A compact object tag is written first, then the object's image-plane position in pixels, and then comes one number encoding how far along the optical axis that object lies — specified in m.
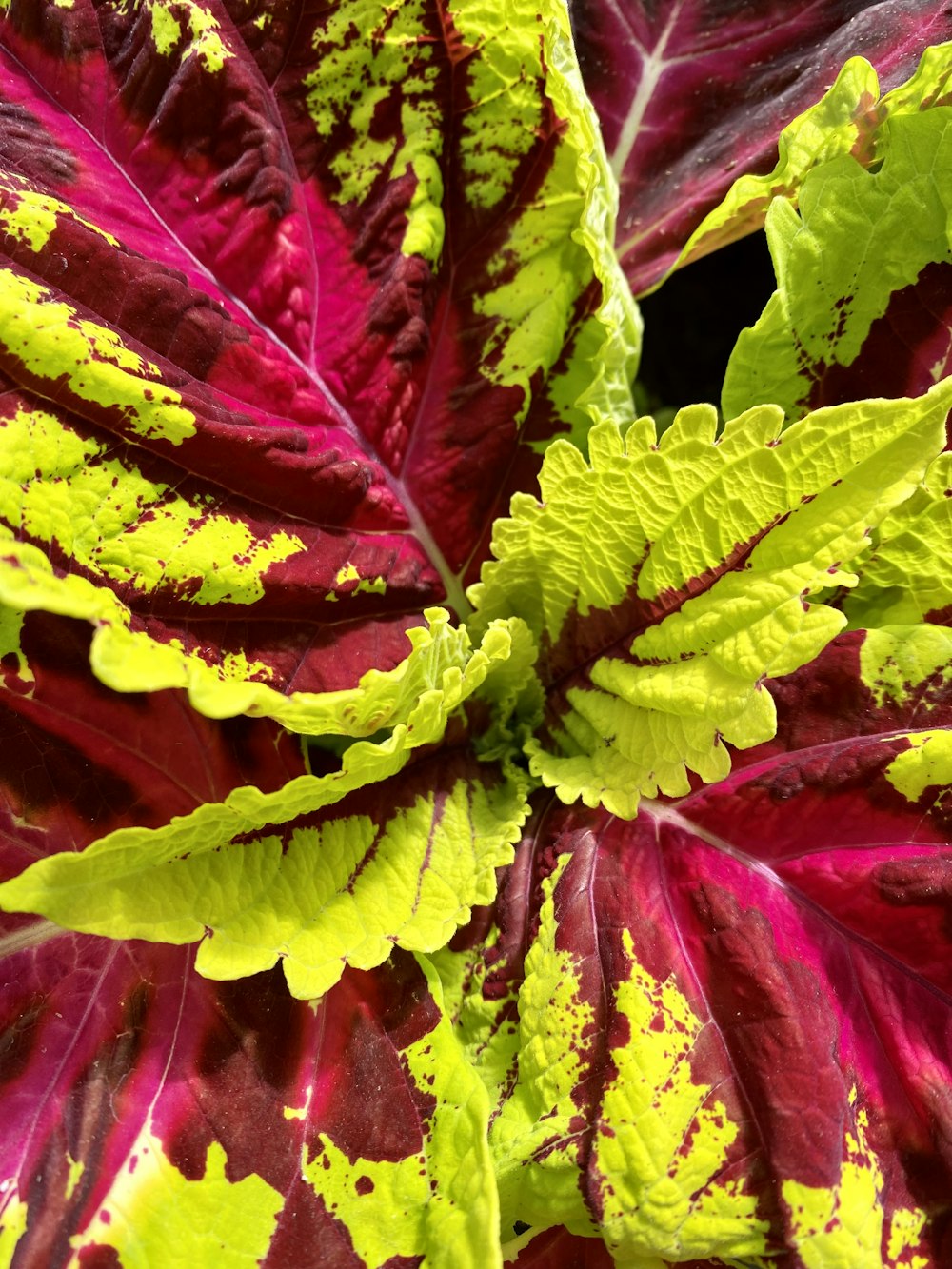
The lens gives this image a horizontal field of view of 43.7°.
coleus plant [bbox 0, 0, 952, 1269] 0.14
